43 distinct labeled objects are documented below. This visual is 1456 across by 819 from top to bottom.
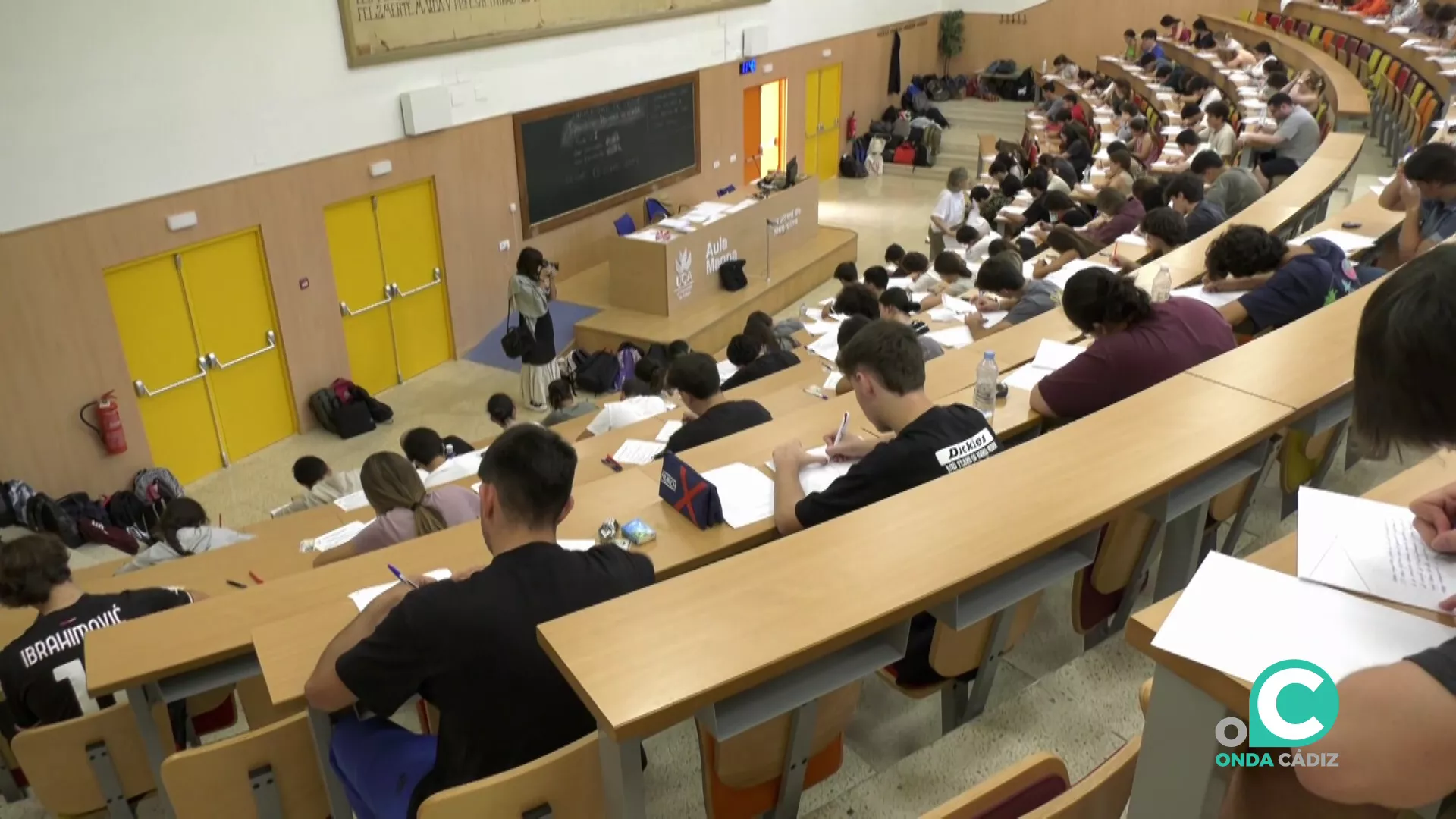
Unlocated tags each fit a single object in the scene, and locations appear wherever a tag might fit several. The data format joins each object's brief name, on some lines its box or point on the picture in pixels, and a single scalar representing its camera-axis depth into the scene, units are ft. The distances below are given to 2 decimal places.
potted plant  57.77
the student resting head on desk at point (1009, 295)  18.94
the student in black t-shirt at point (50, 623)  10.76
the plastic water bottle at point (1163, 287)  15.75
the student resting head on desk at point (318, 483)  18.66
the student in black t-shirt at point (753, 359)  20.51
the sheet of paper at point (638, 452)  15.35
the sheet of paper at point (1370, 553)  5.50
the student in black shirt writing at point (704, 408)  13.65
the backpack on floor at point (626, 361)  29.78
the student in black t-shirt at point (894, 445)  9.22
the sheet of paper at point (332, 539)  15.14
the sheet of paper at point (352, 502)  17.85
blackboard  33.17
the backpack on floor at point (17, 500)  20.75
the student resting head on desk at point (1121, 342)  11.39
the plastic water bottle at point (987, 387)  11.98
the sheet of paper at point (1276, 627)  4.72
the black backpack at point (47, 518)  20.77
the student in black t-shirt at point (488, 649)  7.06
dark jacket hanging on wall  54.08
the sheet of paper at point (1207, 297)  15.39
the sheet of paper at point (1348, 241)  16.78
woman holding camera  27.48
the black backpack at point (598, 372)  29.25
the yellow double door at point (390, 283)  27.73
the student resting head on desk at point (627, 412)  19.76
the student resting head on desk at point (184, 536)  16.22
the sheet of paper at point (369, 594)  9.19
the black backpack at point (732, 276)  34.17
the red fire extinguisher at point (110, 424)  22.30
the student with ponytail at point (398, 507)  12.84
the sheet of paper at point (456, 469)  17.55
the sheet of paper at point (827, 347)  20.47
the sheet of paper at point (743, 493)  9.84
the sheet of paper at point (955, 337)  19.54
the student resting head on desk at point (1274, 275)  14.10
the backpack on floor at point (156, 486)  22.98
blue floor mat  31.60
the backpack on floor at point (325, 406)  27.07
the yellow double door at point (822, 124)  48.73
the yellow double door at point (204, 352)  23.18
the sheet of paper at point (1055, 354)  13.43
